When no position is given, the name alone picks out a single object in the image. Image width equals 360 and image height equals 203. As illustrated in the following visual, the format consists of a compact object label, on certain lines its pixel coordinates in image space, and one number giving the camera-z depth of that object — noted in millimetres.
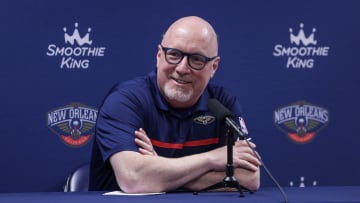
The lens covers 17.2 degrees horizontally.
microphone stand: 4109
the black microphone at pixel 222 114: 4025
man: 4629
